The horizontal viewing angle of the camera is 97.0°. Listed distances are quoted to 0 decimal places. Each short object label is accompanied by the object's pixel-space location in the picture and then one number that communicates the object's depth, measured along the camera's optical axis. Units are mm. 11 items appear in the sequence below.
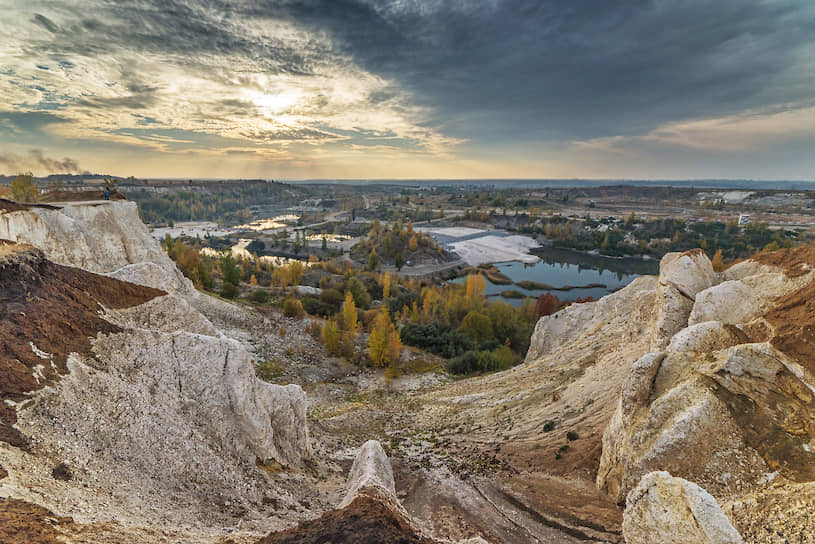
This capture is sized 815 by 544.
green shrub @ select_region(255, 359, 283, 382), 36312
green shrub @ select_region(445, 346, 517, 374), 44156
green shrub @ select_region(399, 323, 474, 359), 52375
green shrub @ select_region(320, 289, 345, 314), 64500
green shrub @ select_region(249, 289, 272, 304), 59406
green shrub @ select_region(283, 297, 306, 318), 52281
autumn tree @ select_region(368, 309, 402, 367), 43062
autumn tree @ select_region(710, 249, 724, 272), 26703
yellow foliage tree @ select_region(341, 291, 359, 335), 49656
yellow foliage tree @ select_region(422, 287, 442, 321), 67412
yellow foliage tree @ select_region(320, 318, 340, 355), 44906
